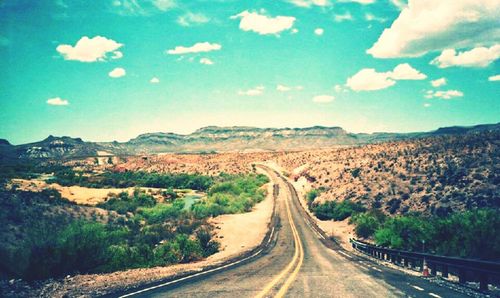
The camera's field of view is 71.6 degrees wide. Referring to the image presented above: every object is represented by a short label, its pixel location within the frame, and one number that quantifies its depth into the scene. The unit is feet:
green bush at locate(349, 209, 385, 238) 114.01
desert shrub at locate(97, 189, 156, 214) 161.68
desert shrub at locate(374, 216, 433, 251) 69.57
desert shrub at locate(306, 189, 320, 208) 198.90
